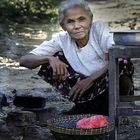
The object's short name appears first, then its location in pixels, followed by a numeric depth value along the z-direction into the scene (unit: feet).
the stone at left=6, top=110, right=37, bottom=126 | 10.99
